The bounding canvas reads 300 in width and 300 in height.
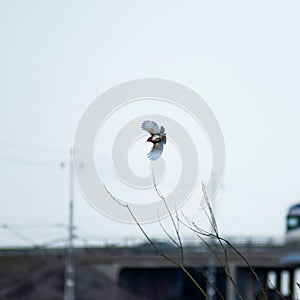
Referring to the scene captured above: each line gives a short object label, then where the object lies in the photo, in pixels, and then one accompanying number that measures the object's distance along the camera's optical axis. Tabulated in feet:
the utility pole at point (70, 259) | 348.18
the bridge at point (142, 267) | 414.82
